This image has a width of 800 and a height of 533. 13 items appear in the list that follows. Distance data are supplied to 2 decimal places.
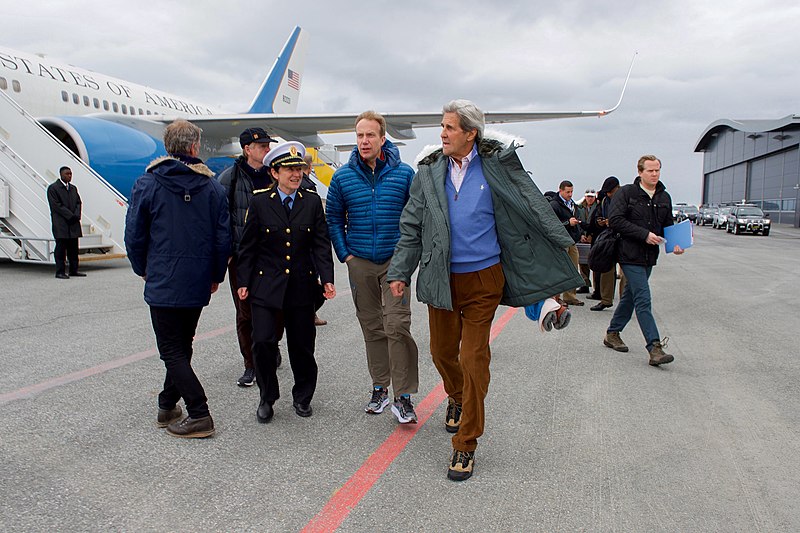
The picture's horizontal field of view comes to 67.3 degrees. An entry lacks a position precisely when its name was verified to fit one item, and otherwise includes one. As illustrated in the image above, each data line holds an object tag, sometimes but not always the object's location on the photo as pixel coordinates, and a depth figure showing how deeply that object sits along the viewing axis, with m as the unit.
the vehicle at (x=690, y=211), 51.47
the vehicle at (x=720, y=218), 40.88
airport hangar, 54.62
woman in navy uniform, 3.92
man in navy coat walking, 3.58
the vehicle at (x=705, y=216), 48.26
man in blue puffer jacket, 3.95
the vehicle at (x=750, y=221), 33.31
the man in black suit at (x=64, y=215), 10.10
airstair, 10.70
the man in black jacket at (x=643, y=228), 5.62
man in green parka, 3.27
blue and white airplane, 12.50
